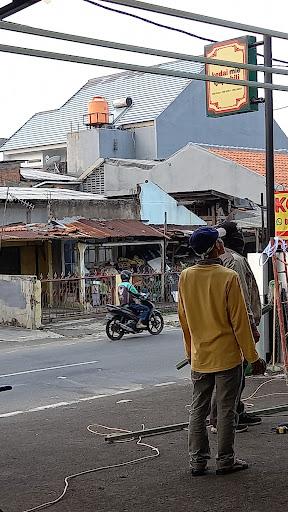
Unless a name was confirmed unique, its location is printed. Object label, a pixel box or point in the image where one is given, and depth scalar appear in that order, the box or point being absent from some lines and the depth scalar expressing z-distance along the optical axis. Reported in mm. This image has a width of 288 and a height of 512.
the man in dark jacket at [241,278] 6621
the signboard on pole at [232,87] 10520
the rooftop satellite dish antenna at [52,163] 40691
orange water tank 38853
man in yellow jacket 5582
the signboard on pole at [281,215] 11953
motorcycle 19000
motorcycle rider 19203
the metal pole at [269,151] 11906
